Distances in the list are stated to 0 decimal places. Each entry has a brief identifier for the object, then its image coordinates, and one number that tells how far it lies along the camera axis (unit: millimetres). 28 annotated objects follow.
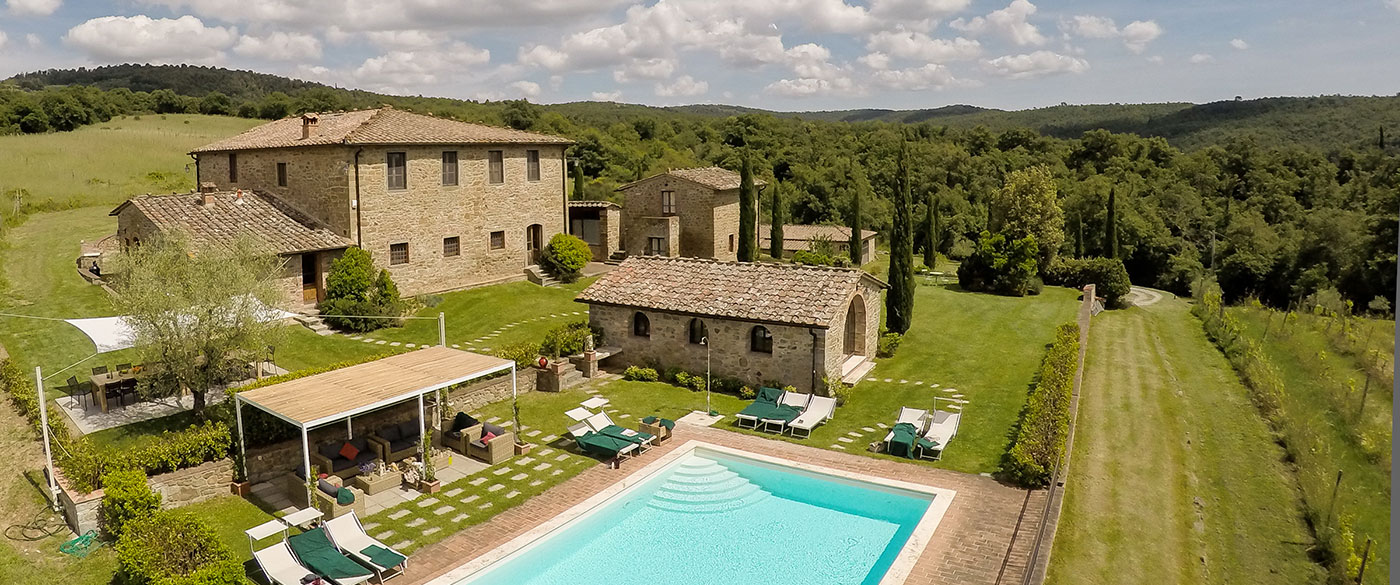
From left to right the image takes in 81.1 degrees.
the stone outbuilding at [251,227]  24562
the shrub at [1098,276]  36719
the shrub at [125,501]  11484
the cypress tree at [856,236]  46094
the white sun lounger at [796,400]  18359
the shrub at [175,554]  9788
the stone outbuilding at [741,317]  19359
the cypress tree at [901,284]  26156
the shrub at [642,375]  20859
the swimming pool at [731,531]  11688
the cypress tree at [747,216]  38438
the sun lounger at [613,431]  16000
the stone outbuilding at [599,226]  38375
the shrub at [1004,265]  35688
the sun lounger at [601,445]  15516
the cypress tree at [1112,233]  45875
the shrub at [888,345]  23906
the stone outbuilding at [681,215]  38156
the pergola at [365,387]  13078
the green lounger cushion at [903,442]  15812
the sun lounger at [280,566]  10555
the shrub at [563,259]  32344
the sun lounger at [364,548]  10906
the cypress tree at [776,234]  43688
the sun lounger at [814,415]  17219
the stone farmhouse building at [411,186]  26781
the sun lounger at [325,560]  10555
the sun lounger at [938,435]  15742
